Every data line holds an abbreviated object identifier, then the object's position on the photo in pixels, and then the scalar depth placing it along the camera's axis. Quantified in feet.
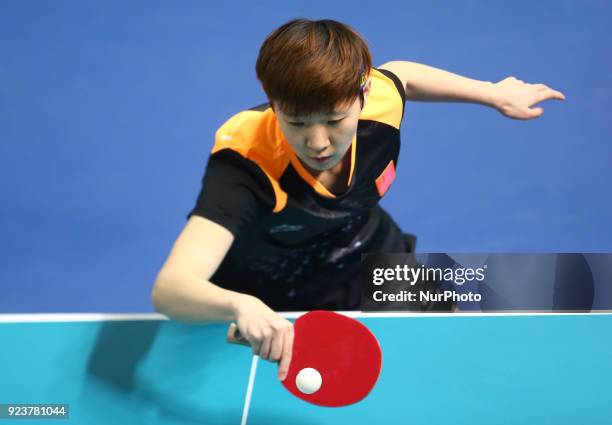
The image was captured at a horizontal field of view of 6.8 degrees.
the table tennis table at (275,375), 26.21
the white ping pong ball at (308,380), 25.75
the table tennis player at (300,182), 25.72
